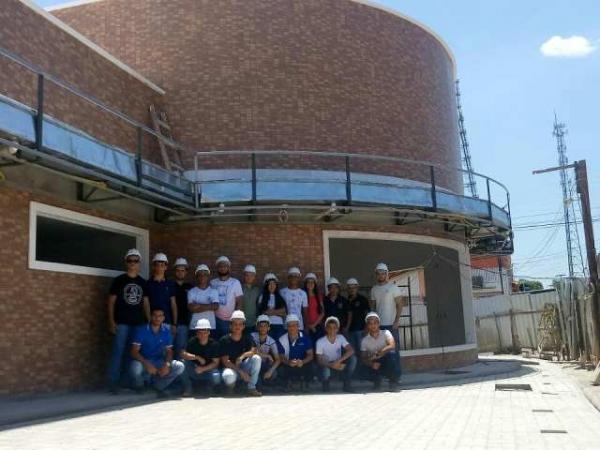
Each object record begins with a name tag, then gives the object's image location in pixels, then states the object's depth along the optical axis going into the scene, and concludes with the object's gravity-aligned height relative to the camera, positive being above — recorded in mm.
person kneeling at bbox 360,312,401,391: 10898 -472
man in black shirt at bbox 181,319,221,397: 10031 -378
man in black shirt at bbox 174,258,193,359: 10914 +296
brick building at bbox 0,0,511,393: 9930 +3213
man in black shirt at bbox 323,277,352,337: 11836 +375
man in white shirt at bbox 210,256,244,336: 11062 +639
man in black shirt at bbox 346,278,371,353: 11758 +190
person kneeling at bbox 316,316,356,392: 10680 -433
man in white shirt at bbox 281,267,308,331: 11539 +524
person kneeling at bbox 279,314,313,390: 10641 -332
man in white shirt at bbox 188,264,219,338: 10797 +514
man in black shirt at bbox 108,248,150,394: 10352 +486
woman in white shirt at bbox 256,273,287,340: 11312 +423
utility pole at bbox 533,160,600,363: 13359 +1644
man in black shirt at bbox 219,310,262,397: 9984 -373
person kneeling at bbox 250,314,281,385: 10383 -301
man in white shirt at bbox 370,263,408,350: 11914 +396
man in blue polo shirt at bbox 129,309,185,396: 9820 -304
